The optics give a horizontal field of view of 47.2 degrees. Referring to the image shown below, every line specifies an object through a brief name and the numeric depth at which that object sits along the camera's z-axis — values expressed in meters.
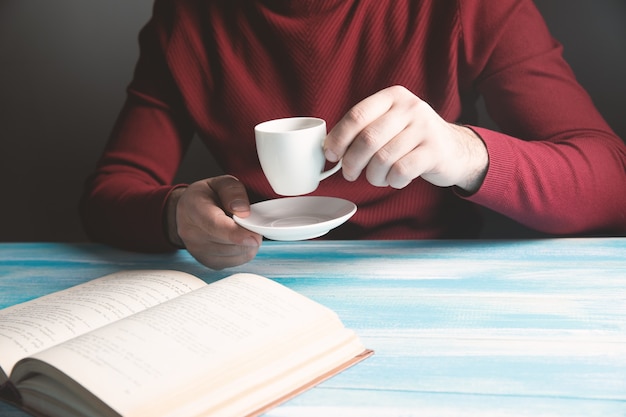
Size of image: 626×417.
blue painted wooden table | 0.65
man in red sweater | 1.09
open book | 0.62
